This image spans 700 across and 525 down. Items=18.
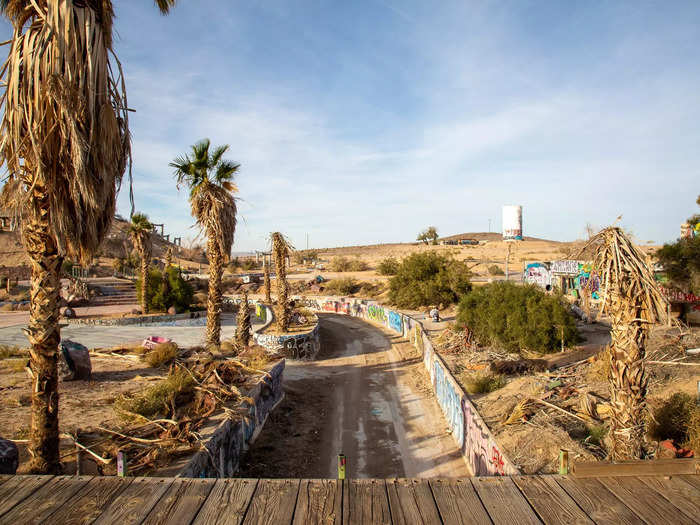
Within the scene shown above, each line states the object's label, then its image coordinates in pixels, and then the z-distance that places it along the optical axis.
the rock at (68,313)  30.18
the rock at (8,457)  6.14
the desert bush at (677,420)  8.51
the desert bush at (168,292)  33.72
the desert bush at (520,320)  18.34
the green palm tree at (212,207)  18.69
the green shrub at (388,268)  61.69
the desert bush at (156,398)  9.93
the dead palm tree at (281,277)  23.71
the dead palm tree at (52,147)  6.36
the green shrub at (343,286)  53.31
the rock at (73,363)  13.75
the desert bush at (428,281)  37.38
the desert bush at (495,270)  62.11
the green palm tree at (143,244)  31.62
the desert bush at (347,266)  77.81
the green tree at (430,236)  128.12
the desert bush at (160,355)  16.30
